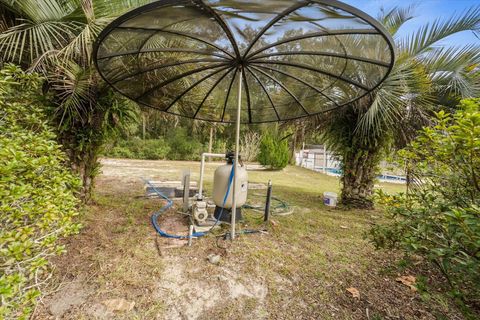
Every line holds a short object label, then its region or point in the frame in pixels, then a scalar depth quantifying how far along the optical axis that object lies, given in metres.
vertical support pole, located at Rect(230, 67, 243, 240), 2.75
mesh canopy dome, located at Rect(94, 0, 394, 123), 1.68
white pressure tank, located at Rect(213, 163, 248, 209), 3.04
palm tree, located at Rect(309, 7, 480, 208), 3.62
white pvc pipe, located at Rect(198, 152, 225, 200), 3.10
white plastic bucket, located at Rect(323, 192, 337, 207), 4.82
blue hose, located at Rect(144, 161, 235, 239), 2.79
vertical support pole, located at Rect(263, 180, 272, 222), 3.48
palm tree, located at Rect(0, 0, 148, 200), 2.26
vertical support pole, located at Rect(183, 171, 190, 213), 3.22
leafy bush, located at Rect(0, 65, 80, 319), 0.93
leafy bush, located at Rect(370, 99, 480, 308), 1.07
